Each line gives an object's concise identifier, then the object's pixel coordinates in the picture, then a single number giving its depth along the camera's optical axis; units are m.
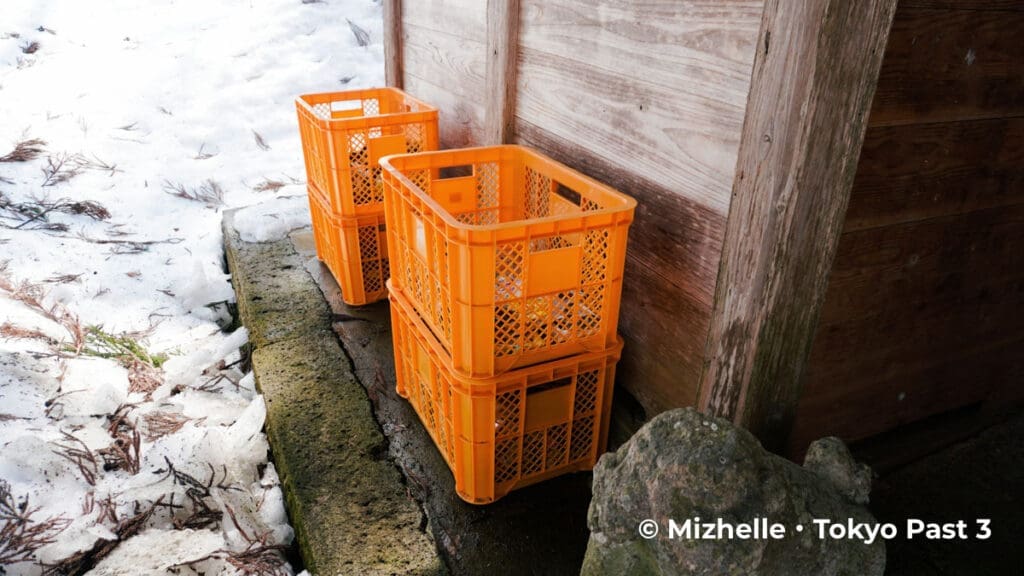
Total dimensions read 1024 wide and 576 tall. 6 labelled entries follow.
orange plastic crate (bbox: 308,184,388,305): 3.67
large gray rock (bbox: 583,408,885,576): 1.43
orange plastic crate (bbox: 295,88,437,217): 3.41
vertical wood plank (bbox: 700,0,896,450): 1.69
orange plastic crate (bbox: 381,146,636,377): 2.03
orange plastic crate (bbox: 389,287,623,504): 2.27
